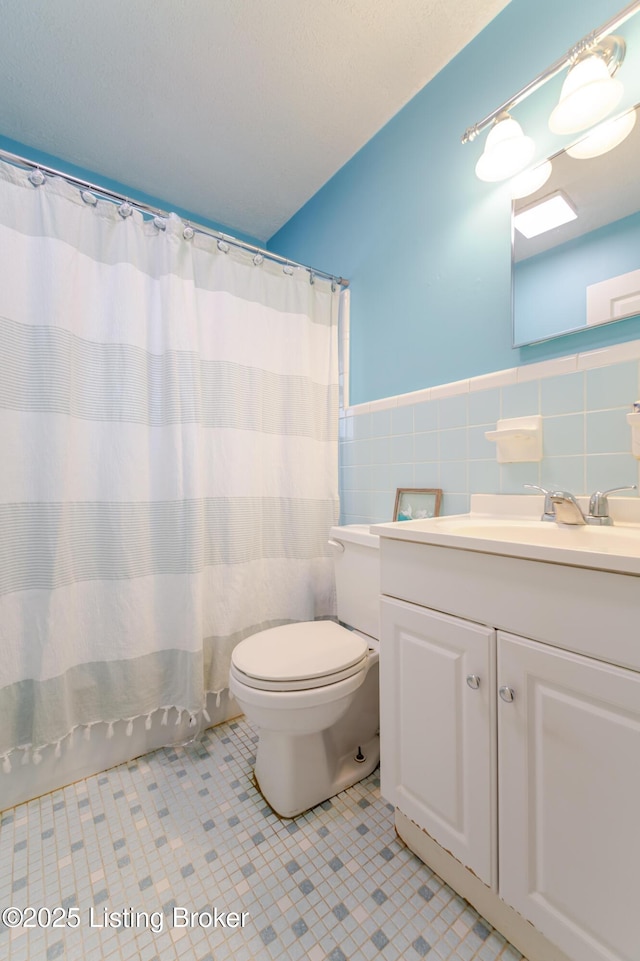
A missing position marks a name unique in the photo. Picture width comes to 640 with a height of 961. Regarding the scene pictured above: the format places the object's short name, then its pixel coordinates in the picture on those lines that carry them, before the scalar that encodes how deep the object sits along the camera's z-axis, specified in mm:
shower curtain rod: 1098
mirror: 917
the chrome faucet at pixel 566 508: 925
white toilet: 1016
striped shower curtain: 1108
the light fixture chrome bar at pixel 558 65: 834
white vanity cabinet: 572
